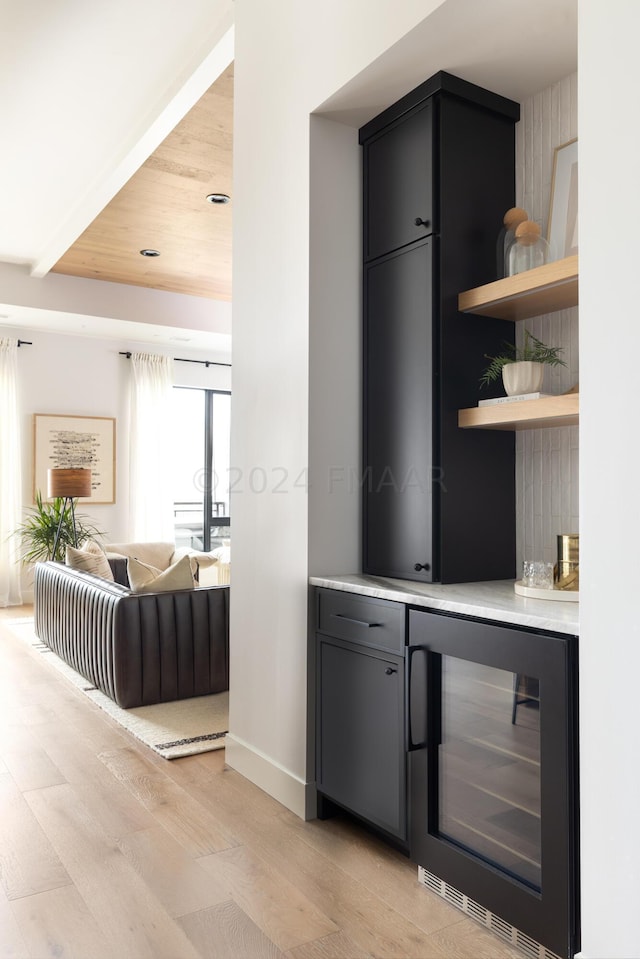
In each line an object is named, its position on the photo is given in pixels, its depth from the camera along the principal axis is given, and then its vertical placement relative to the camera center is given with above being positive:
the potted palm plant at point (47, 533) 6.97 -0.46
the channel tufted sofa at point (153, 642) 3.87 -0.85
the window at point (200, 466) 8.77 +0.23
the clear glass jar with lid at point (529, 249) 2.31 +0.75
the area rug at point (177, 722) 3.31 -1.17
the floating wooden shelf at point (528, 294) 2.10 +0.58
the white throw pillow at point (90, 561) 5.11 -0.53
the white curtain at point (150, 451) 8.19 +0.38
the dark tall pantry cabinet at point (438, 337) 2.43 +0.50
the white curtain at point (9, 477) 7.41 +0.08
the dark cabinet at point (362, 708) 2.22 -0.72
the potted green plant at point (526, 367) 2.26 +0.36
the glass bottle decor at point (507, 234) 2.40 +0.83
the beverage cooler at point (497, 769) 1.69 -0.73
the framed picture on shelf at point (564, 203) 2.31 +0.90
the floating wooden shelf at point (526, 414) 2.08 +0.21
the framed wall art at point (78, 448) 7.64 +0.40
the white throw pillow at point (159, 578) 4.03 -0.51
